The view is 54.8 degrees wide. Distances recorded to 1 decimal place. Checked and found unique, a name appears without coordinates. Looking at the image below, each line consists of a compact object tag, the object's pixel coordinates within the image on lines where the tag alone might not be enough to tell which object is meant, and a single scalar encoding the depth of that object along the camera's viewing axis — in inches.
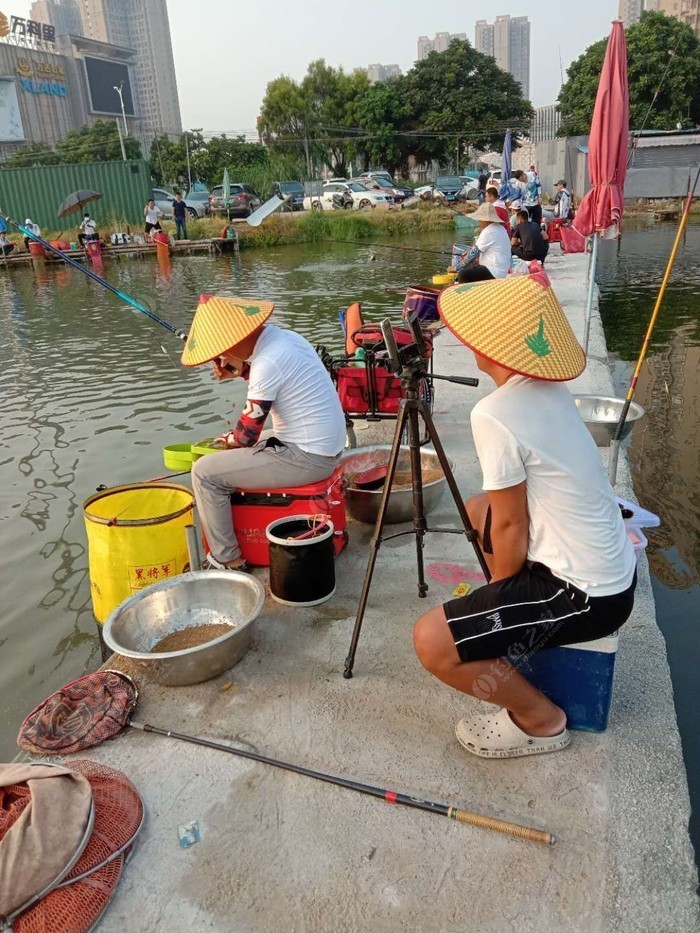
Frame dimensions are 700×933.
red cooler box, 141.9
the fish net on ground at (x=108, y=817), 78.0
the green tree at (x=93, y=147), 2673.0
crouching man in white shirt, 82.6
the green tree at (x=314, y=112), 2089.1
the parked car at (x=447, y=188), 1332.4
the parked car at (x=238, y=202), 1181.1
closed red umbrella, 244.4
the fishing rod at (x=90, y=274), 199.6
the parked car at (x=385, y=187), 1330.0
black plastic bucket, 128.0
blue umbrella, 642.2
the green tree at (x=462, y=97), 1977.1
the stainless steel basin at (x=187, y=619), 109.2
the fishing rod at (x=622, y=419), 169.3
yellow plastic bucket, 131.3
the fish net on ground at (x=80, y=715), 99.9
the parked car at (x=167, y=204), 1231.8
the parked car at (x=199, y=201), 1263.5
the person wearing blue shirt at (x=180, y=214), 999.6
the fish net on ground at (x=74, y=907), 71.2
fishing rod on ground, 80.9
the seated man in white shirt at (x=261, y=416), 134.1
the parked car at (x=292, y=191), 1314.0
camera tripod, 109.8
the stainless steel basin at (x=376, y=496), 161.5
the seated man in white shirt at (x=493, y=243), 341.4
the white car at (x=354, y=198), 1282.0
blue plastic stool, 91.8
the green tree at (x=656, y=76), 1551.4
